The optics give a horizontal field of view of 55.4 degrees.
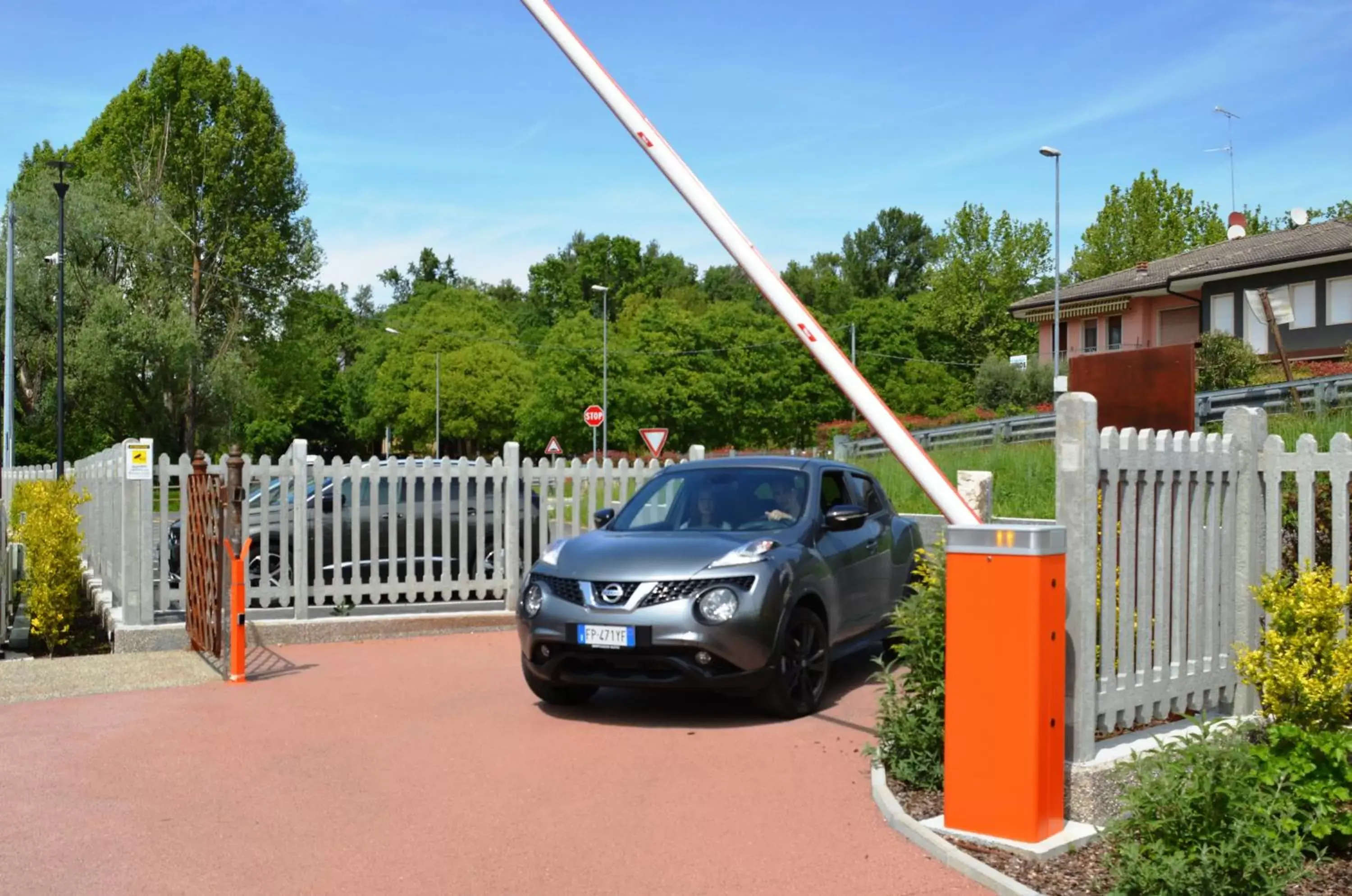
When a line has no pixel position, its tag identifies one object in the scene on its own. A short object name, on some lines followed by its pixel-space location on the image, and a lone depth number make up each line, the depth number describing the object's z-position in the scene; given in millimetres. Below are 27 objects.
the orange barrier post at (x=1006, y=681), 5137
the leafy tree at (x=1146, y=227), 68000
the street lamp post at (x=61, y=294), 31031
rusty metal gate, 10461
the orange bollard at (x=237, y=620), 9922
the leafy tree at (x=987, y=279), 74688
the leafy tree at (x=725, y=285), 96750
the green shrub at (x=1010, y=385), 54562
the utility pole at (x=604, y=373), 56831
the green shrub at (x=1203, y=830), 4418
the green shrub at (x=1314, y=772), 5125
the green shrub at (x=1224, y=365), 30125
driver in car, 8953
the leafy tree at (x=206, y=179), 47125
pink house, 38969
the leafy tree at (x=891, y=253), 98125
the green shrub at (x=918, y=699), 6184
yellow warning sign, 11453
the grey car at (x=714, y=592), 7836
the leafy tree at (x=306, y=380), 50125
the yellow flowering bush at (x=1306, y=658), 5402
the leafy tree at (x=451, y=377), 78750
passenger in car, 9039
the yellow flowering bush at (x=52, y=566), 11602
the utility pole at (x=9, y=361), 35812
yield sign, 27922
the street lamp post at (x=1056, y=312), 41938
